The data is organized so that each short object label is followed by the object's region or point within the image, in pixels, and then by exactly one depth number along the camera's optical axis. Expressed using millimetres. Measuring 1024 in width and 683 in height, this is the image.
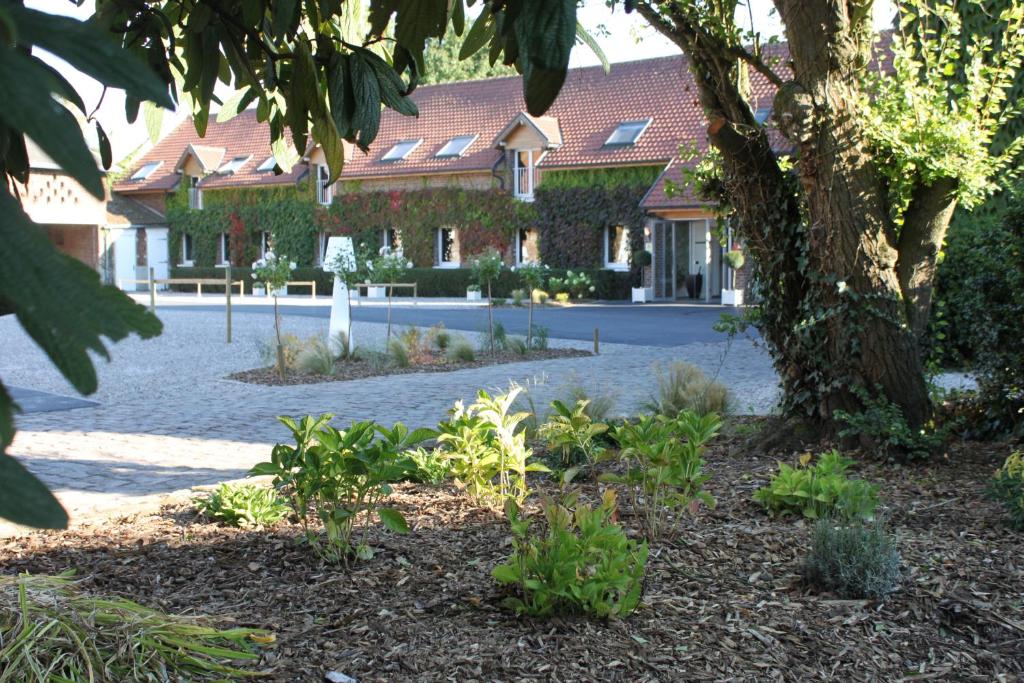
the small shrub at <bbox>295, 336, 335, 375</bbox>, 12852
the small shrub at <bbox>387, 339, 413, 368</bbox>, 13766
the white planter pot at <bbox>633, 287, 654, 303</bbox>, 29859
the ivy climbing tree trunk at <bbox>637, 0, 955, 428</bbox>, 5988
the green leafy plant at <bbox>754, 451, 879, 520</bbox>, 4273
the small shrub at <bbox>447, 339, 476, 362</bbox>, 14164
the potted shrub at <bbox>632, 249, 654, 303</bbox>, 29705
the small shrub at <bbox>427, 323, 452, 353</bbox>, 15482
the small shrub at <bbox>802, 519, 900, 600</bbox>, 3555
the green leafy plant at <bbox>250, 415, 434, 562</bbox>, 3795
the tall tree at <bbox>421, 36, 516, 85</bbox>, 54891
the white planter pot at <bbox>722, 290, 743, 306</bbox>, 27438
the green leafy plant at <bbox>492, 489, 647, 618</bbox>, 3229
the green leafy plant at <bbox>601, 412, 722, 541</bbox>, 4199
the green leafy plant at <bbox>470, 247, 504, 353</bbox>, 17844
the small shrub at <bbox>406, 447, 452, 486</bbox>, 5566
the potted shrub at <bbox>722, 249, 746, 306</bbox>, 25578
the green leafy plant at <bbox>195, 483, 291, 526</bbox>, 4562
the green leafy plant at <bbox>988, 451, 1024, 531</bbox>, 4422
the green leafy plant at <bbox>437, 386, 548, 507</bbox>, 4805
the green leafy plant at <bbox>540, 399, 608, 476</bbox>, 5012
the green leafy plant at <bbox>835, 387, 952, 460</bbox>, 5766
